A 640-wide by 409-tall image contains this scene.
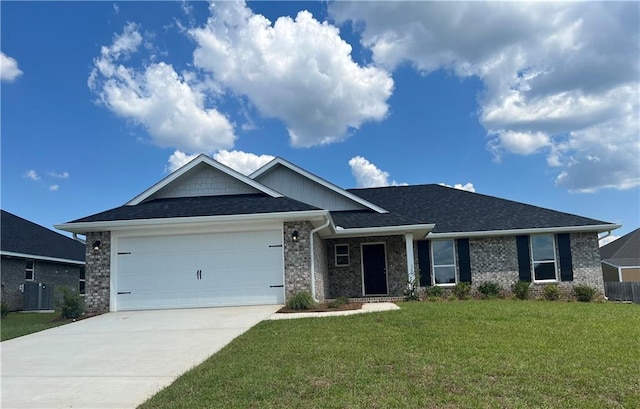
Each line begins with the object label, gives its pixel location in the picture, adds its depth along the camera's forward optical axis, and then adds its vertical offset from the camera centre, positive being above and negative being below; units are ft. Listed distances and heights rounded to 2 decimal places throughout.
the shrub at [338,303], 43.83 -3.39
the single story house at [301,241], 45.29 +2.57
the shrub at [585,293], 55.31 -3.97
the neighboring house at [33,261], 64.28 +2.07
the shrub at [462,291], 56.34 -3.34
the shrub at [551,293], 55.11 -3.82
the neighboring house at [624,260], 98.48 -0.71
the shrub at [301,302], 41.91 -2.98
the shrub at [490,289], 56.70 -3.32
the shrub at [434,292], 55.26 -3.30
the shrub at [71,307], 44.19 -2.88
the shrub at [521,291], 55.62 -3.51
